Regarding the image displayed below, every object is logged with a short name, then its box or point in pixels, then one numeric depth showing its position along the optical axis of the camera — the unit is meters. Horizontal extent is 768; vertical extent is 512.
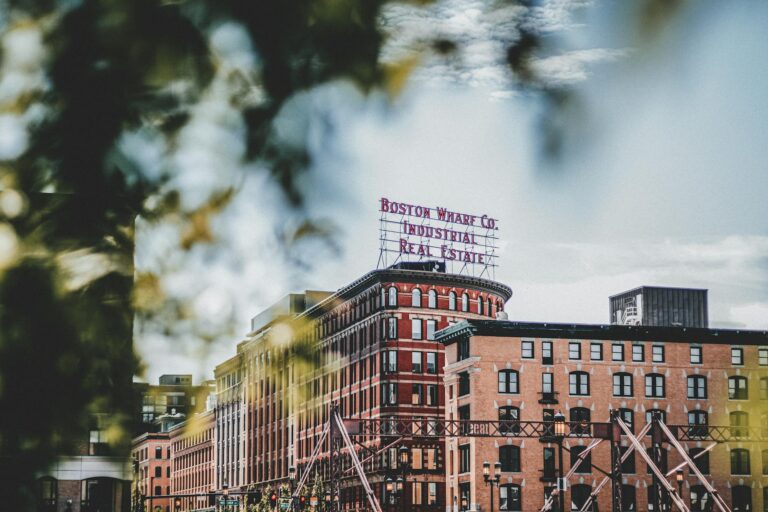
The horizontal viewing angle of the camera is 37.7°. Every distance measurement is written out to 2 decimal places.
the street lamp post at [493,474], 87.56
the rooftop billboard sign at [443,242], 116.68
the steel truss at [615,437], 68.06
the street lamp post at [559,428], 65.31
